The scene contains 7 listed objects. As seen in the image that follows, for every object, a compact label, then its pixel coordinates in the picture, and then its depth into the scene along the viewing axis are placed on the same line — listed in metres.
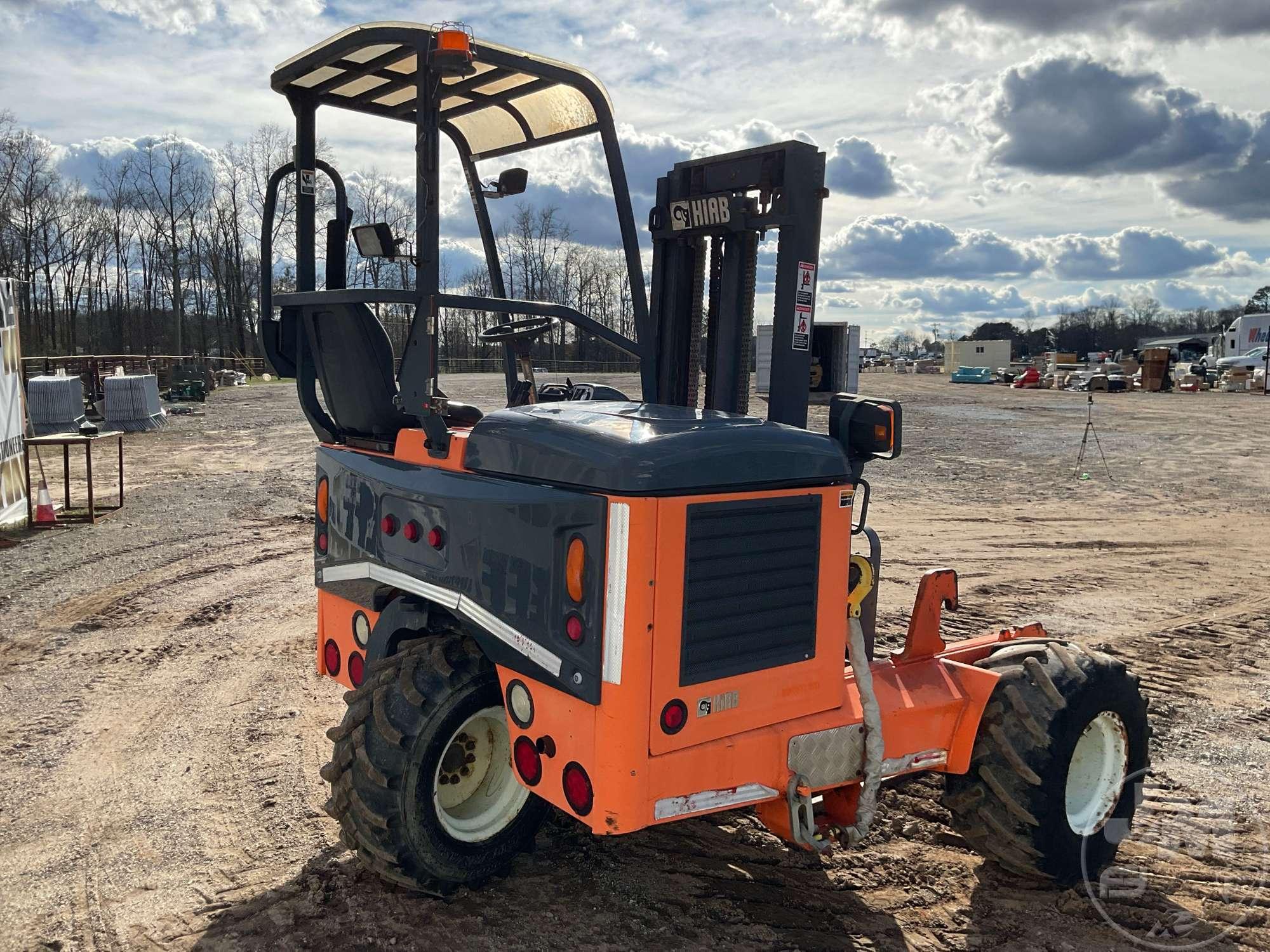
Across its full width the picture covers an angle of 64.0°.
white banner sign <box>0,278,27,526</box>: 11.07
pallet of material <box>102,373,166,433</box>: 22.33
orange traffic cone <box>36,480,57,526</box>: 11.20
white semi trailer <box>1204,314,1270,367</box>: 49.81
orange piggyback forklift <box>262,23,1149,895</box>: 3.08
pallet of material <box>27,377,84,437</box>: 20.19
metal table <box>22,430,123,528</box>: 10.94
